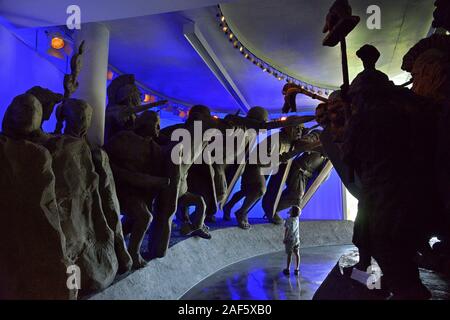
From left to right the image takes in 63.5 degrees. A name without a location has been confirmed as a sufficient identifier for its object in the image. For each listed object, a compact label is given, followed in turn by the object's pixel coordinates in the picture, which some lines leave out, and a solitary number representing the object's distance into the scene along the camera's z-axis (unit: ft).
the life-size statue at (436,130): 6.49
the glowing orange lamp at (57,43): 21.22
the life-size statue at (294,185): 26.45
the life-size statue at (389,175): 6.43
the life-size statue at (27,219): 7.11
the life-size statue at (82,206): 8.98
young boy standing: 16.94
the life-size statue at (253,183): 23.11
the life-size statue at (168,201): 12.80
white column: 16.46
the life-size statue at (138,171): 11.93
